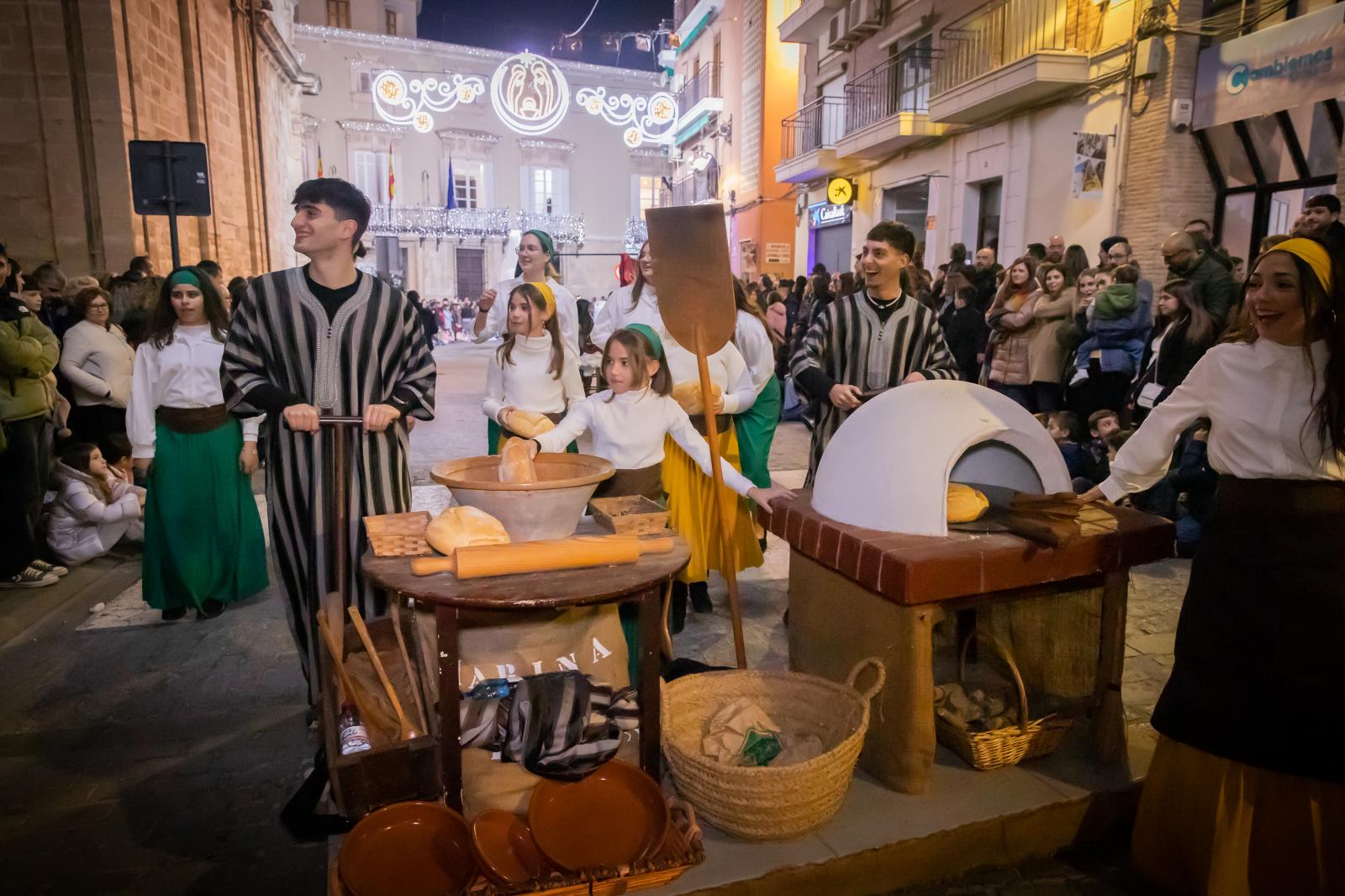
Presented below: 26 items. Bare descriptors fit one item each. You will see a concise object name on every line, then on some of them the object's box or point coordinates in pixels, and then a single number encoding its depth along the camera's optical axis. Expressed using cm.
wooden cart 213
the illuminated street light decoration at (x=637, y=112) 2761
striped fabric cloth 238
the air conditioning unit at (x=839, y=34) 1917
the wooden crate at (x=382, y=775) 226
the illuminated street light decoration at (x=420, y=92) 2531
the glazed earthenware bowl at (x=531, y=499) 242
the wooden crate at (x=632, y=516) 266
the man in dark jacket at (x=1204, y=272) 645
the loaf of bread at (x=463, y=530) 236
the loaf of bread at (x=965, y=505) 280
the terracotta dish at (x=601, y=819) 231
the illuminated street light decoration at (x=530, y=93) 2244
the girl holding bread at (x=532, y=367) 470
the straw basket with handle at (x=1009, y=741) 284
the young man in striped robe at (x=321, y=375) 312
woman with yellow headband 218
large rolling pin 224
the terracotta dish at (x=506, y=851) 221
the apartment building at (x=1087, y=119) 959
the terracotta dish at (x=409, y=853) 218
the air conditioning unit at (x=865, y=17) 1766
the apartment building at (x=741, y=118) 2438
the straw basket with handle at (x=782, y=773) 240
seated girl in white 543
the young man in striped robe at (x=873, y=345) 417
